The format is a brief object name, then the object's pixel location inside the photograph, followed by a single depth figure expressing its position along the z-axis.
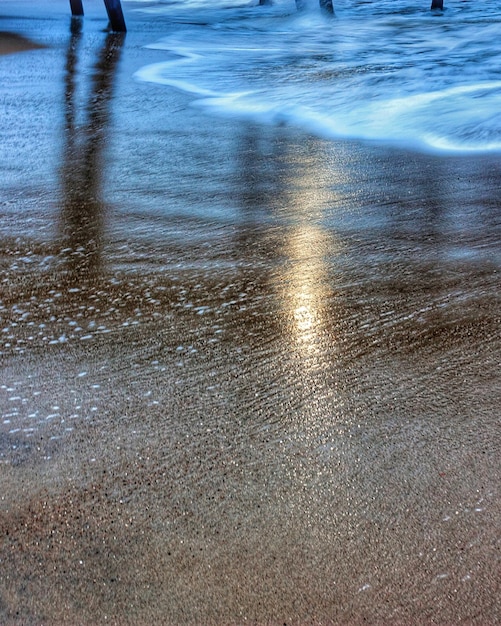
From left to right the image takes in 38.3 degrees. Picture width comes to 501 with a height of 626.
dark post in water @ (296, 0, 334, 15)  11.78
